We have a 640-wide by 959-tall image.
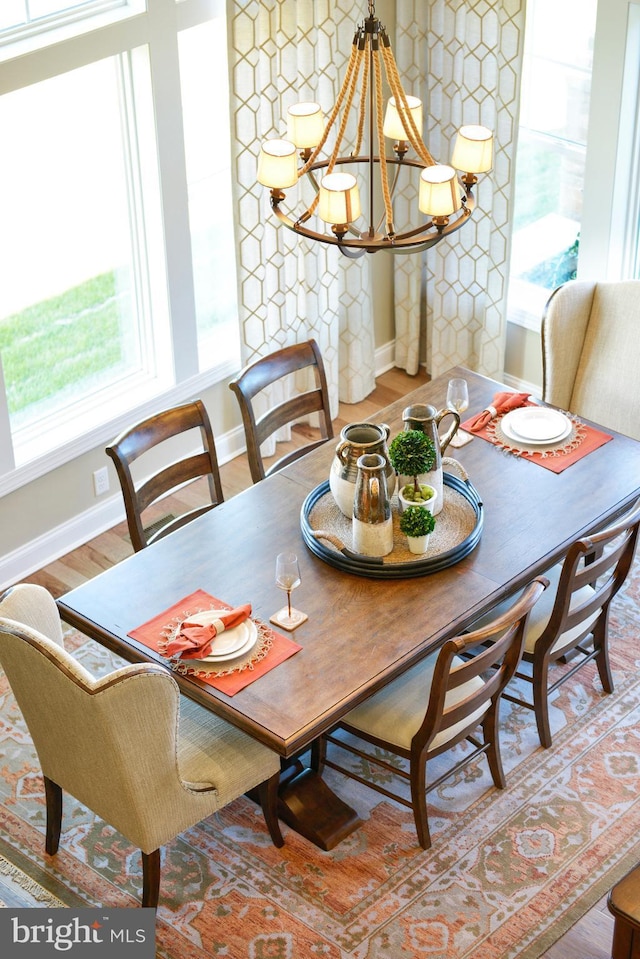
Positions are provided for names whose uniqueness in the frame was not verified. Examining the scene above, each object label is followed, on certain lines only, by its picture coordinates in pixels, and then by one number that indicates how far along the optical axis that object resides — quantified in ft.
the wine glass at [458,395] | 12.77
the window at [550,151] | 16.21
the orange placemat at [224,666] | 10.30
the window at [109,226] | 14.10
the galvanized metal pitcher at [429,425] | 11.80
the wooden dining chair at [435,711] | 10.32
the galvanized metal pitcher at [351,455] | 11.53
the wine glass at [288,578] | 10.20
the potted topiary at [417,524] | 11.29
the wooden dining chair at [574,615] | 11.40
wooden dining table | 10.17
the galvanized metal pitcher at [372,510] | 11.06
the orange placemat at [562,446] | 13.07
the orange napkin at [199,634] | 10.31
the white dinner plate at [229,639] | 10.43
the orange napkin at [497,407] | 13.67
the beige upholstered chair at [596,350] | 14.74
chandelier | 9.46
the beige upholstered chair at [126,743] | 9.21
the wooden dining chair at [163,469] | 12.19
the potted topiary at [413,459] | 11.54
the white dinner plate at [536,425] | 13.37
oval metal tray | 11.37
